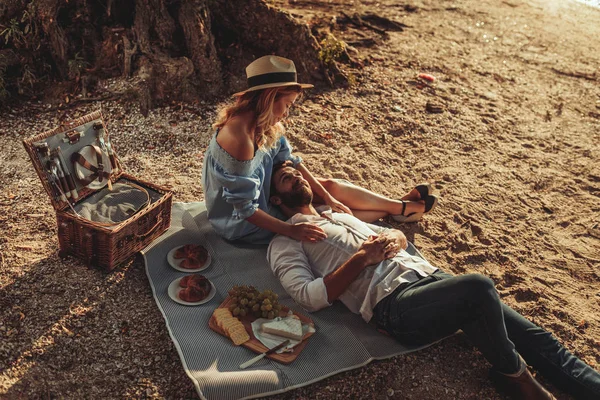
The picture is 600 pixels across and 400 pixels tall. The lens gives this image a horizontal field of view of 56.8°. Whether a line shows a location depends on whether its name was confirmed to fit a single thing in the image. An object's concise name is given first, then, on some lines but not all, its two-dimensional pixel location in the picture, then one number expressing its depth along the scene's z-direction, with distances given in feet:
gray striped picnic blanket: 11.01
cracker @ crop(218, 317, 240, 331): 11.96
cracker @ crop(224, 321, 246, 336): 11.88
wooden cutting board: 11.64
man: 11.19
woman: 12.91
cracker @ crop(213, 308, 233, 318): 12.25
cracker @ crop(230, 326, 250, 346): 11.76
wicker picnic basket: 12.85
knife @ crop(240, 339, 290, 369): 11.31
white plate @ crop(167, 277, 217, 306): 12.75
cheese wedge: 11.92
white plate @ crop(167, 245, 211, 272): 13.82
